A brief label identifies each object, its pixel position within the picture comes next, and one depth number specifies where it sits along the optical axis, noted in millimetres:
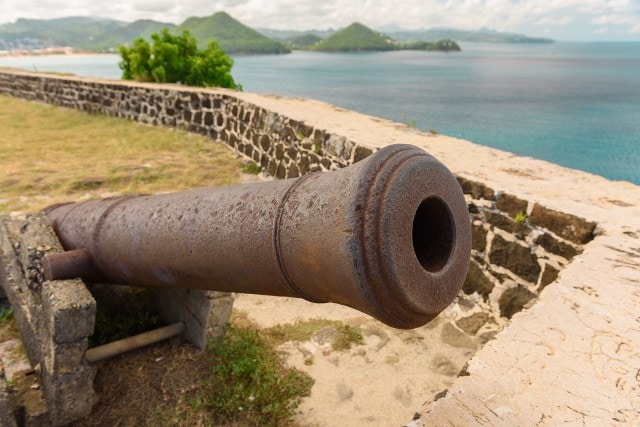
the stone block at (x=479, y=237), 4172
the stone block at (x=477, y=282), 4208
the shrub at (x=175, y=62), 15367
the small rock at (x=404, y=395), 3285
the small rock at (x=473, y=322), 4152
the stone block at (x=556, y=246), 3498
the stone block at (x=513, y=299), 3885
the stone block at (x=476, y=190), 4102
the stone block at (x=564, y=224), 3457
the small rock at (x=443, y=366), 3617
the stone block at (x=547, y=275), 3652
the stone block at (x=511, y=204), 3845
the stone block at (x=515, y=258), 3812
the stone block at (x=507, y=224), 3828
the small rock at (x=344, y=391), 3320
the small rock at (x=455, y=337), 3979
